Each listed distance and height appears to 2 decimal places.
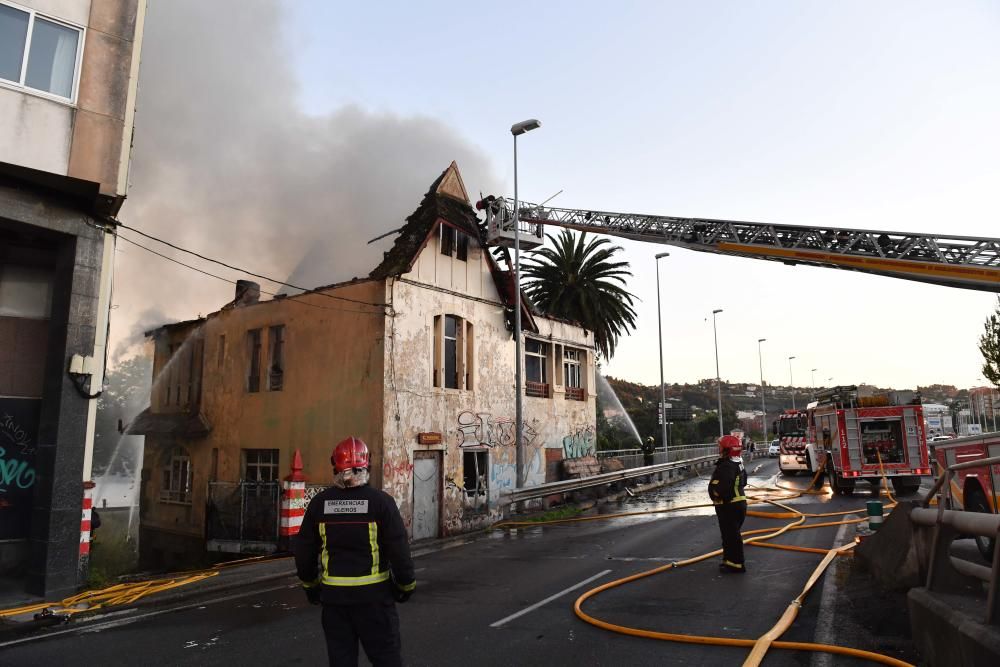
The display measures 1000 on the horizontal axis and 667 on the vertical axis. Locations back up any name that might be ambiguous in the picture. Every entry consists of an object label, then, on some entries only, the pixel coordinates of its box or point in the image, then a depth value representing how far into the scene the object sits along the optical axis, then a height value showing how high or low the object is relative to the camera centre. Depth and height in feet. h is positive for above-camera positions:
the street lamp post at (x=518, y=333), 55.98 +8.67
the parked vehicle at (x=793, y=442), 92.22 -2.10
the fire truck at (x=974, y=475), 23.89 -1.93
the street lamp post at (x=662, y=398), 100.32 +4.95
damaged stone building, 50.83 +3.44
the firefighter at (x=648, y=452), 90.84 -3.28
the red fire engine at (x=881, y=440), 58.39 -1.25
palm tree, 113.19 +25.91
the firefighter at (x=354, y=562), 12.58 -2.59
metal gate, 50.11 -6.78
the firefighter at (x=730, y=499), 28.55 -3.17
